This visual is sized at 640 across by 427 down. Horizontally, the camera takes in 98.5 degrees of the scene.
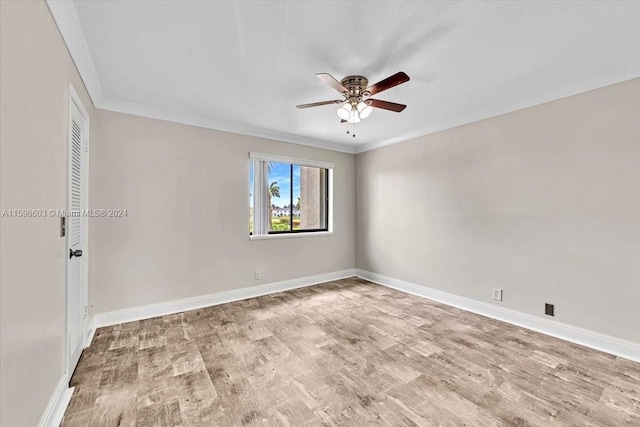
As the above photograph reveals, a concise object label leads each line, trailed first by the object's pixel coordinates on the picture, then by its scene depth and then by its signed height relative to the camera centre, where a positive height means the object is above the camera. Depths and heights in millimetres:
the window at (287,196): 4156 +361
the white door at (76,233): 2002 -114
